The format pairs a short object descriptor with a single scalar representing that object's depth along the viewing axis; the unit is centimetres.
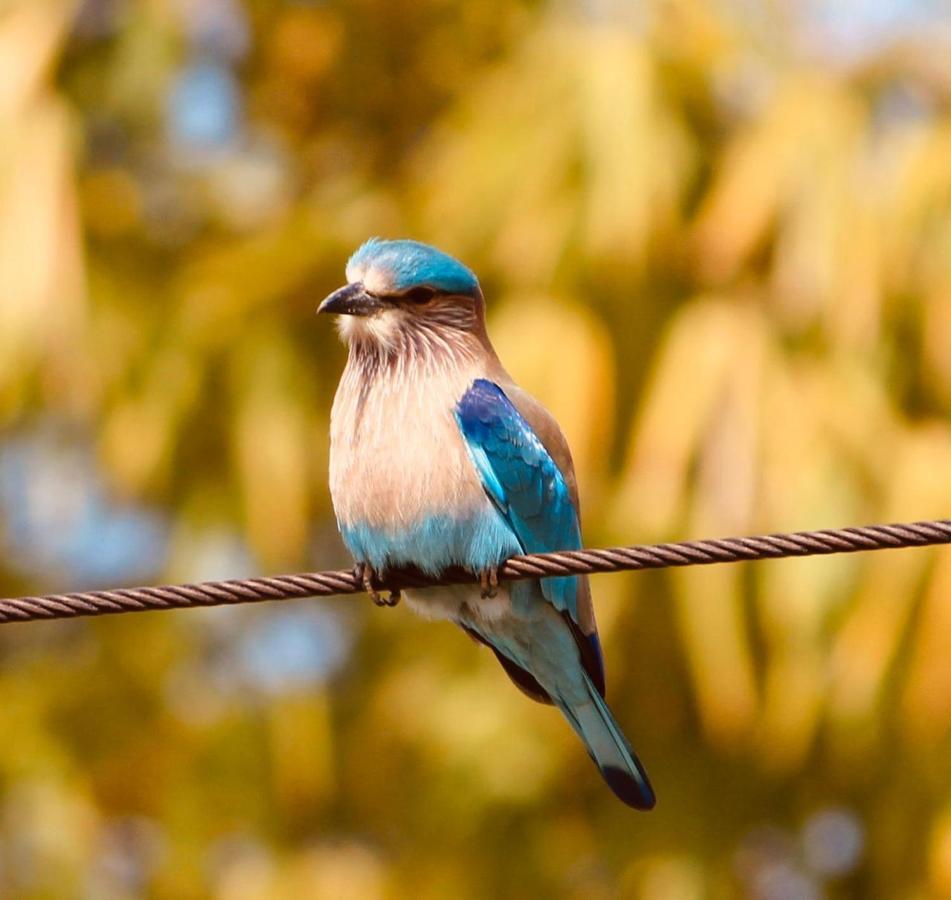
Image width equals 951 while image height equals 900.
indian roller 845
